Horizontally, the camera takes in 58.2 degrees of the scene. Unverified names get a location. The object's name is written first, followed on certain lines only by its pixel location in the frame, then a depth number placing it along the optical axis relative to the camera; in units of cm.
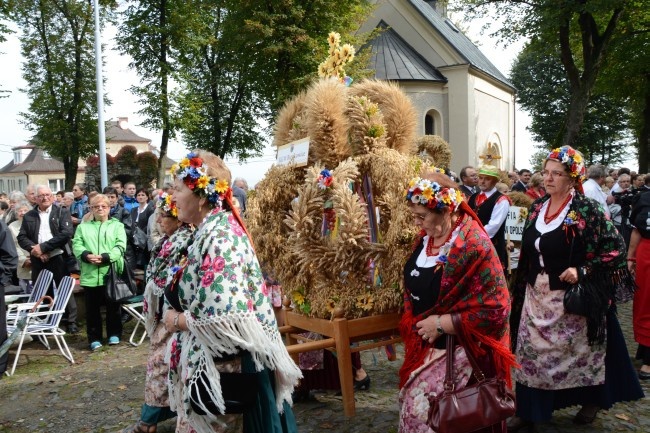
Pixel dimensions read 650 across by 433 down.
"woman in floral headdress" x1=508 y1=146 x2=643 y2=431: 411
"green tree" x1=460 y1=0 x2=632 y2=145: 1941
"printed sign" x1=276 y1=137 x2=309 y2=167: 461
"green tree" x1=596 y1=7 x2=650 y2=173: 2431
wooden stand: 426
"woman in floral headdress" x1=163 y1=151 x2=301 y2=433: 276
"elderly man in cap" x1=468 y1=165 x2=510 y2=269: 680
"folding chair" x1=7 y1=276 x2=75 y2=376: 691
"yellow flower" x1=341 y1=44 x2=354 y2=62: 515
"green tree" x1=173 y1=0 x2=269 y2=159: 2833
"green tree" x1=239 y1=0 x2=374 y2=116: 2231
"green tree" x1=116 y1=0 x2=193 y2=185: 2530
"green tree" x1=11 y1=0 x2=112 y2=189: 2778
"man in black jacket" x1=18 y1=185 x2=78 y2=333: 845
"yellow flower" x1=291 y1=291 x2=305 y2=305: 470
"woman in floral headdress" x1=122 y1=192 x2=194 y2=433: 410
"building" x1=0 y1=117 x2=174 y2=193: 7056
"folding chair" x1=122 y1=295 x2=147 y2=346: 773
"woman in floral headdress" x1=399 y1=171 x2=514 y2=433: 332
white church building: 2973
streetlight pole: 1596
